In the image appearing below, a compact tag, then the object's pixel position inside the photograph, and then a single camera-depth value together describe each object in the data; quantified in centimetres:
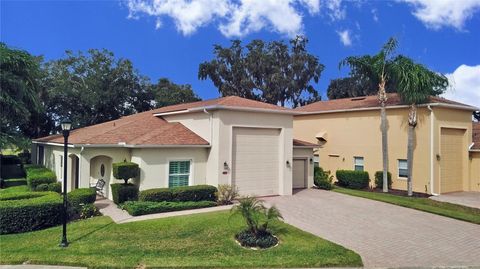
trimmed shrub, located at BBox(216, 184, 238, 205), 1534
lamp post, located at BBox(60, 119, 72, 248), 988
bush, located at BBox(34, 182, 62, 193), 1659
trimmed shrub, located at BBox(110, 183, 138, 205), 1470
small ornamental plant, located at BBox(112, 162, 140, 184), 1460
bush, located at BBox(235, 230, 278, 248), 962
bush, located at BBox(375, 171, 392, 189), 2192
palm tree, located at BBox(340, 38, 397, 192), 2009
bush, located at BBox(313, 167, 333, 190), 2077
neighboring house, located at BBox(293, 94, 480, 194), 1994
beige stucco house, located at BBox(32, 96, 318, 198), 1569
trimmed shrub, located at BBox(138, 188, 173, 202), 1428
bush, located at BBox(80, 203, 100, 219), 1267
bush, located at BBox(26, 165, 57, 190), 1805
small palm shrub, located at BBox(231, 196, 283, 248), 970
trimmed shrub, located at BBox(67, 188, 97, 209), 1307
